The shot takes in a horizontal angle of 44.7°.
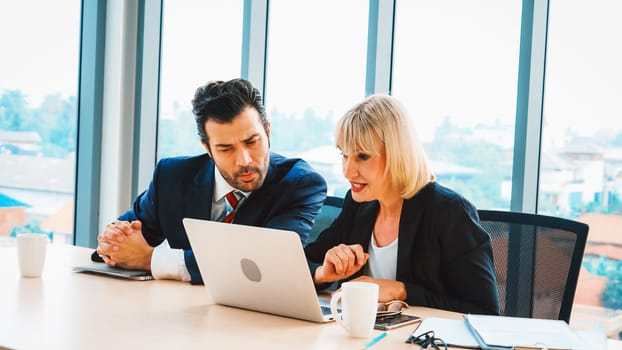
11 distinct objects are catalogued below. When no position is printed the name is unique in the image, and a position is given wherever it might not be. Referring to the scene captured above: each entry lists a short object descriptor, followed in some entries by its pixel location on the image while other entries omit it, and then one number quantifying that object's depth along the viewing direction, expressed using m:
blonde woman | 1.96
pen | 1.51
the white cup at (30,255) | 2.11
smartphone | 1.66
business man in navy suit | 2.31
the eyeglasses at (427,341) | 1.50
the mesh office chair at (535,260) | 2.03
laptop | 1.67
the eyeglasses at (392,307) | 1.81
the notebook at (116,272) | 2.15
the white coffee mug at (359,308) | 1.55
